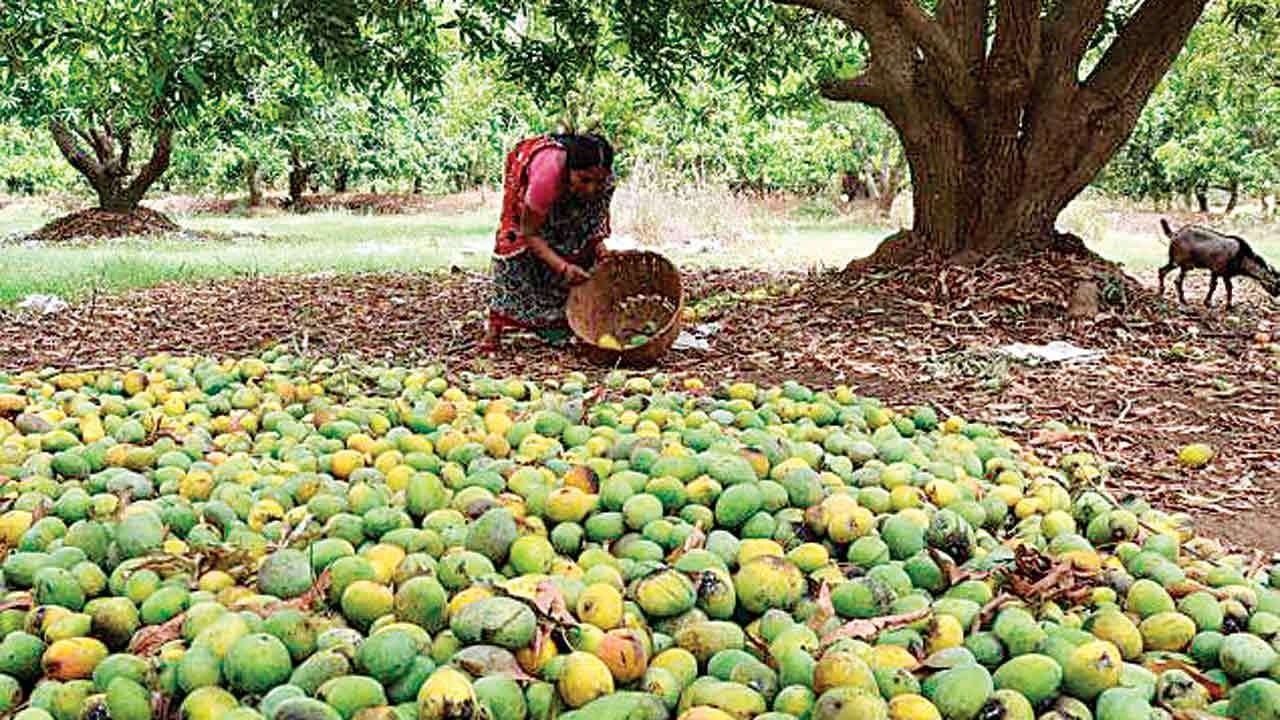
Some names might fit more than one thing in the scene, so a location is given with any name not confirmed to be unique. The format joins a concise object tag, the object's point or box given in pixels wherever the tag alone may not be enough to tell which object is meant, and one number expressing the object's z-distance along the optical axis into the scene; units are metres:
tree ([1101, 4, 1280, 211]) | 10.34
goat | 6.37
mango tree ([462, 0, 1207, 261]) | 6.21
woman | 5.08
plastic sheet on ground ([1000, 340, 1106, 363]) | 5.13
